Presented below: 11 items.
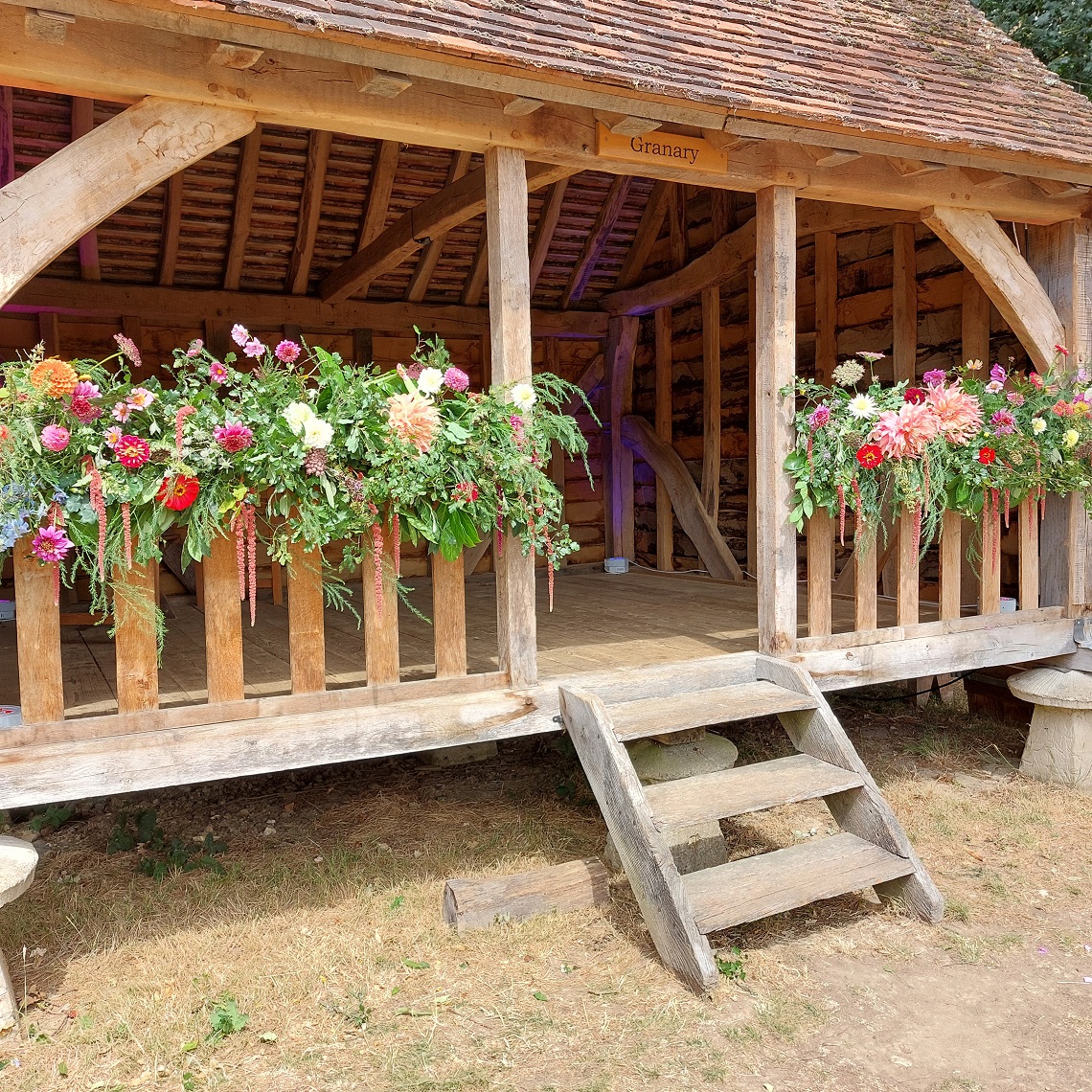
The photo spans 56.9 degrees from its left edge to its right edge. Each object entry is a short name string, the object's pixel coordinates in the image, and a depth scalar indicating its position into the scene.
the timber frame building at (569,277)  3.26
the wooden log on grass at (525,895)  3.80
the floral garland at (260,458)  3.01
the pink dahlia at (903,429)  4.28
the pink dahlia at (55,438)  2.95
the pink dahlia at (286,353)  3.33
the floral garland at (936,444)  4.36
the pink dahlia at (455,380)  3.48
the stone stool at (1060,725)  5.24
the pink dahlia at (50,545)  3.00
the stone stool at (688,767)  4.20
